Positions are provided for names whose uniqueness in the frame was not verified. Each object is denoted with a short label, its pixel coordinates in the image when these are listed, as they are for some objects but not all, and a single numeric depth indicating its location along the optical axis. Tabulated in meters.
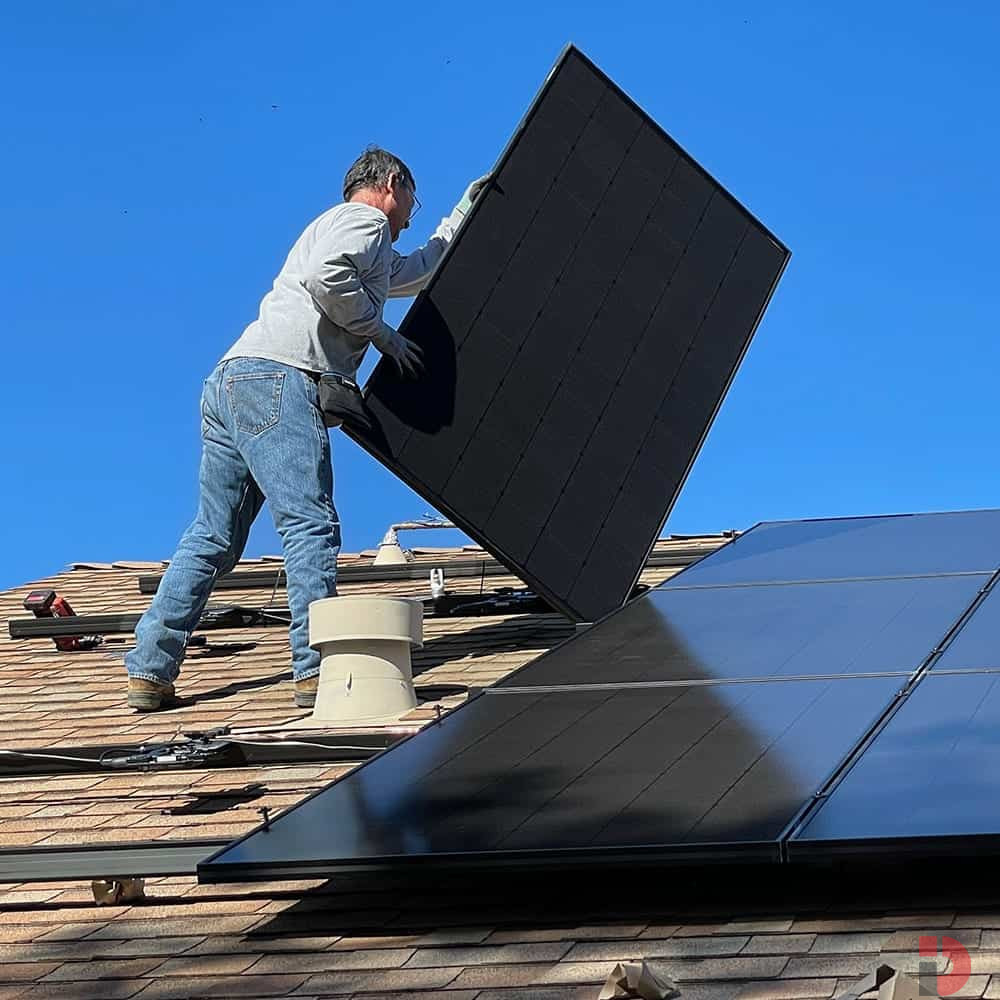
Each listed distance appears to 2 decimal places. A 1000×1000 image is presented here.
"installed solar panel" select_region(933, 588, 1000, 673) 4.91
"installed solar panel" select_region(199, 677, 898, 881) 3.72
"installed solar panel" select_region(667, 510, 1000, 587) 7.09
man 6.81
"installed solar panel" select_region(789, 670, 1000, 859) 3.45
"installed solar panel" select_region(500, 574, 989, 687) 5.32
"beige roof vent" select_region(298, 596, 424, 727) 6.22
